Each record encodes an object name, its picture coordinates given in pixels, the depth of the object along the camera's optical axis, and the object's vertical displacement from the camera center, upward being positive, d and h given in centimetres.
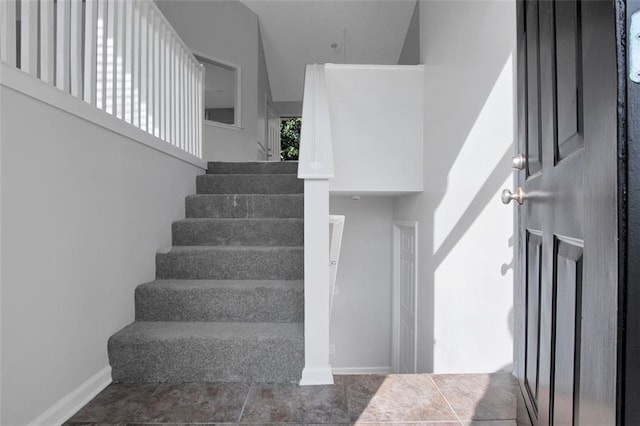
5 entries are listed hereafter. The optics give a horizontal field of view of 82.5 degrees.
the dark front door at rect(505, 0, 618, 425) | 50 +1
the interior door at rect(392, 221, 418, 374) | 372 -93
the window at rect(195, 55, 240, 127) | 545 +185
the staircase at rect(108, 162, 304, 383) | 175 -49
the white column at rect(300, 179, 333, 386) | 174 -37
